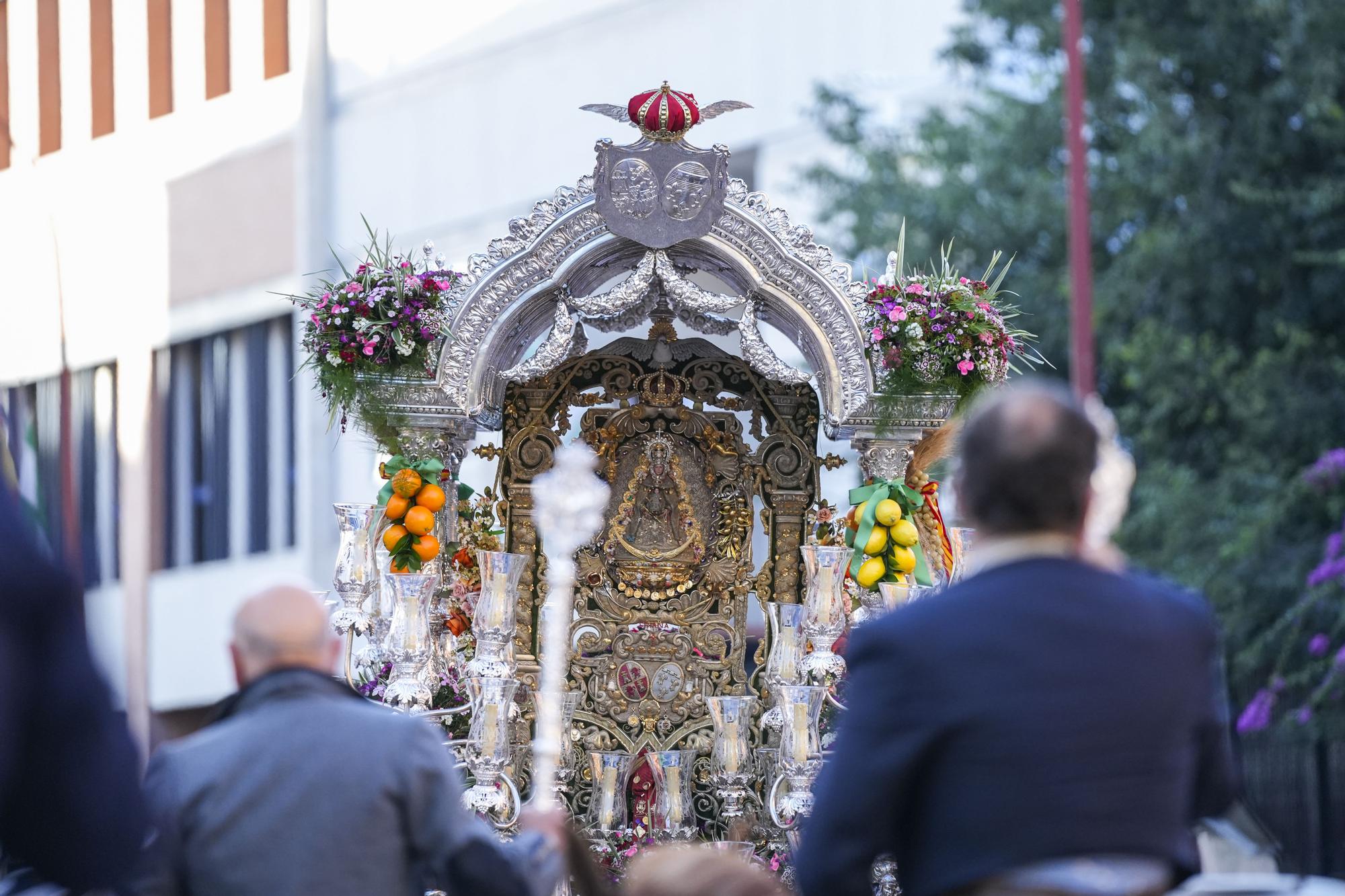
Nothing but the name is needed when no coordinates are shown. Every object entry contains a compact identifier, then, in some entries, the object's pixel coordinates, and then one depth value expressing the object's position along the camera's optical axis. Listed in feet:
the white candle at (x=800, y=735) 46.32
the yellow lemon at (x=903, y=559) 47.42
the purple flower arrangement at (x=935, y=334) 48.42
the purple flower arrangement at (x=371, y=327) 48.29
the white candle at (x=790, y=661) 47.47
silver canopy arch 48.47
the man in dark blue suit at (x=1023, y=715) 19.81
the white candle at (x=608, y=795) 48.37
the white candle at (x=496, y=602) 46.01
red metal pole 48.11
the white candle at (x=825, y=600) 46.70
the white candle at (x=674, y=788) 48.67
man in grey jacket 23.86
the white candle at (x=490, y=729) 45.55
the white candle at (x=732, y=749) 48.03
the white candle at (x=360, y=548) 47.70
